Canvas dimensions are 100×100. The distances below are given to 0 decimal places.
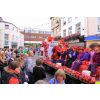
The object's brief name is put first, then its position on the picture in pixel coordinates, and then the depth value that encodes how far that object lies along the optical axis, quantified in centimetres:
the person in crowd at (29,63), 211
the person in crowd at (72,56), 320
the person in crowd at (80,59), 283
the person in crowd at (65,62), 330
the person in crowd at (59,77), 148
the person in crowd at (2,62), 256
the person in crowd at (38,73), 195
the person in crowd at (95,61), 242
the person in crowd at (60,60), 352
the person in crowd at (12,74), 146
